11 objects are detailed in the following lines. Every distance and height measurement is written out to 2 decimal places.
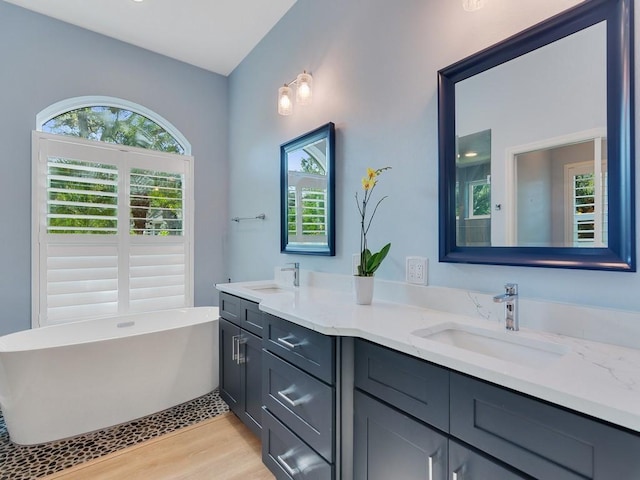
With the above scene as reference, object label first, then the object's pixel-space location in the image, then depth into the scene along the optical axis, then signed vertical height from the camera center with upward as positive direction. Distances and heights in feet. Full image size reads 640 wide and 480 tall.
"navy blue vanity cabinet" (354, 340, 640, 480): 2.06 -1.52
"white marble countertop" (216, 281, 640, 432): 2.05 -1.02
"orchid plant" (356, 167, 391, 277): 5.00 -0.26
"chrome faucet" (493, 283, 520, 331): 3.55 -0.75
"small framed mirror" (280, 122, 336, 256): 6.52 +1.05
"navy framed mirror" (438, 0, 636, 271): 3.11 +1.07
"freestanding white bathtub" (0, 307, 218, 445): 5.89 -2.82
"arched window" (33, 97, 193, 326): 8.23 +0.78
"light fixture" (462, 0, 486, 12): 4.00 +2.96
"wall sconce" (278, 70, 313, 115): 6.97 +3.29
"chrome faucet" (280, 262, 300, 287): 7.26 -0.72
